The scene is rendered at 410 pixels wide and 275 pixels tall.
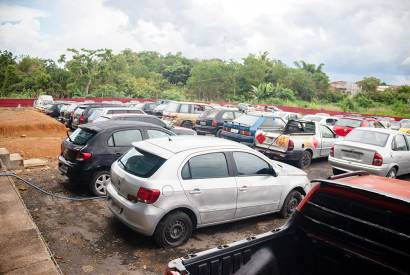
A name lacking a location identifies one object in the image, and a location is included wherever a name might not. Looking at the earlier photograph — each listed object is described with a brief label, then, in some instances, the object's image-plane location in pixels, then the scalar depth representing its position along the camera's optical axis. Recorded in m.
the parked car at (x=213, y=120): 15.63
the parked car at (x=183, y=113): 17.61
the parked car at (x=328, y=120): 17.91
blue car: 11.92
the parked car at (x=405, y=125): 18.75
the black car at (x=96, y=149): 6.99
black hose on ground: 6.94
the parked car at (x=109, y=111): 13.84
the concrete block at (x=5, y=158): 9.33
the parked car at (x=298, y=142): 10.51
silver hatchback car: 4.96
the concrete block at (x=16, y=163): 9.52
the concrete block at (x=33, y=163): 9.83
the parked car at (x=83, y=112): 15.00
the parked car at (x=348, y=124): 15.01
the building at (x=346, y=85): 110.88
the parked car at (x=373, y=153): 9.02
